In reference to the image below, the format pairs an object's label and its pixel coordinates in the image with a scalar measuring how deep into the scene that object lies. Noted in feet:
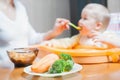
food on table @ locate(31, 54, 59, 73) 3.90
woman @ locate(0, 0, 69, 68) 4.87
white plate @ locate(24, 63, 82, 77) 3.78
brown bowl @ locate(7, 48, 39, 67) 4.43
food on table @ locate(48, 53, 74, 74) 3.82
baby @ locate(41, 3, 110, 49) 4.85
